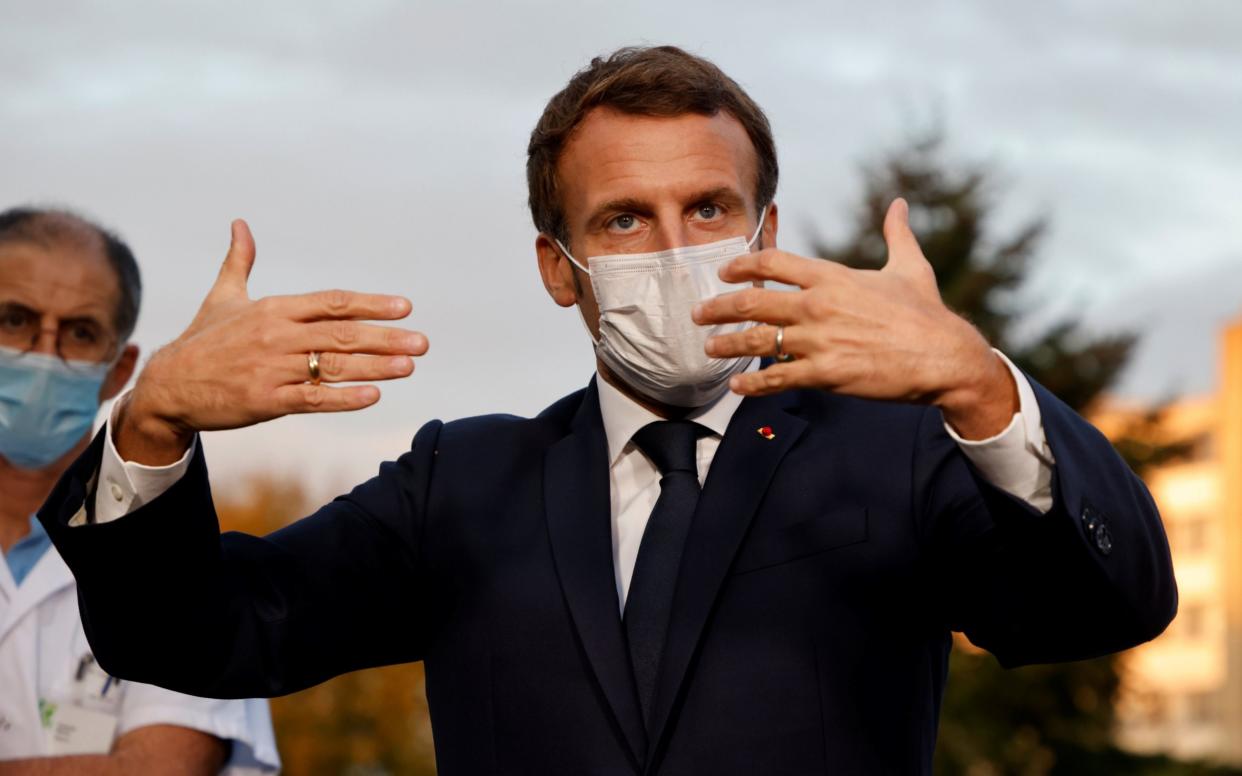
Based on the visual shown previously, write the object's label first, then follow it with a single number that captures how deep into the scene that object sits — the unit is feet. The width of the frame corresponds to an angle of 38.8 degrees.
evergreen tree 95.96
